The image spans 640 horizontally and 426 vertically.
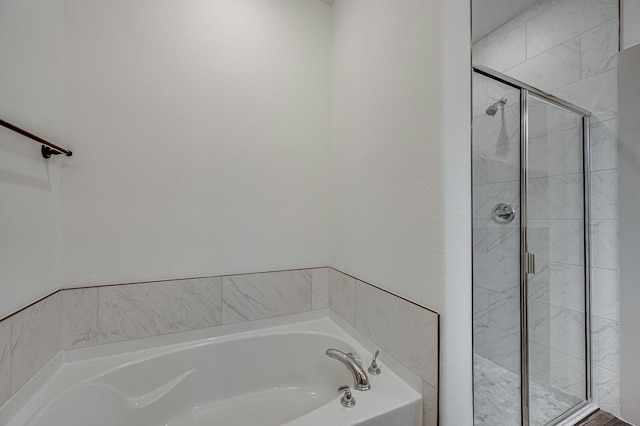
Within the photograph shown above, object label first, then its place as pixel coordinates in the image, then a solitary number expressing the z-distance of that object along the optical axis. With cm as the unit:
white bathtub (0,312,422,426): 88
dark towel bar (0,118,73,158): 92
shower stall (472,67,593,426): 116
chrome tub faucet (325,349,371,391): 97
